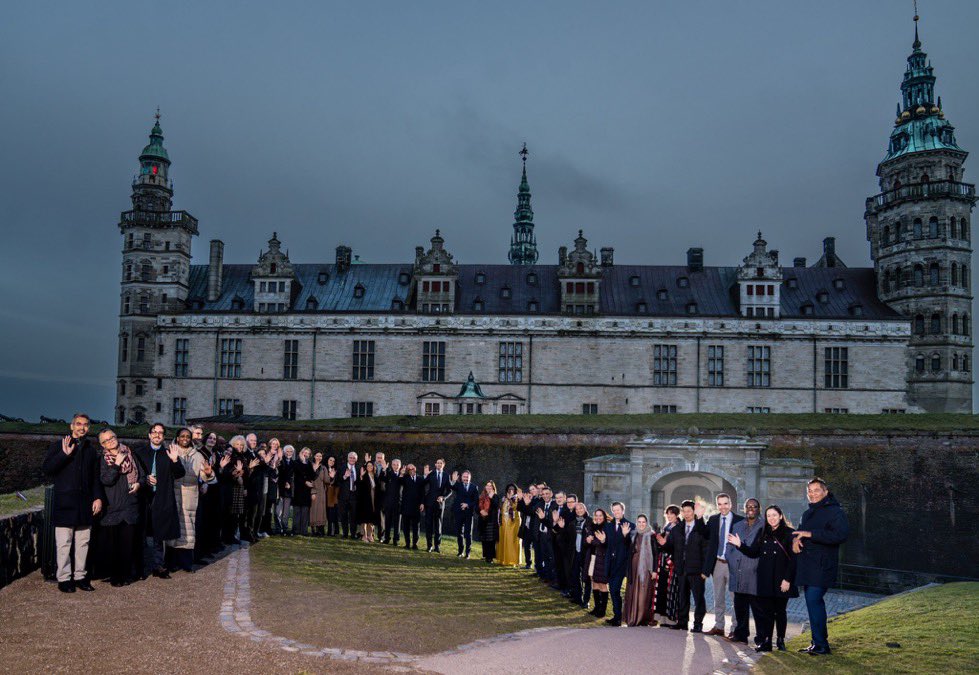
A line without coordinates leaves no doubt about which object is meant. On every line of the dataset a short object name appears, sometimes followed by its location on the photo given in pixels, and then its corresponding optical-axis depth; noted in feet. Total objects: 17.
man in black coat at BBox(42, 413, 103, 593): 32.31
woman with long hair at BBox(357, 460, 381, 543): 57.06
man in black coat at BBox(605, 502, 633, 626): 40.40
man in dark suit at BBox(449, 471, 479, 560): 57.47
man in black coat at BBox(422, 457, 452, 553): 58.39
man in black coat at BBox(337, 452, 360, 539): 57.77
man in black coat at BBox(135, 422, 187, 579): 35.63
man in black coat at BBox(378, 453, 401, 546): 58.39
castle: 128.36
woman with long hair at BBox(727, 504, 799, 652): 33.22
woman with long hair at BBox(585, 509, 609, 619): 41.78
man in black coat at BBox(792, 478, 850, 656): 31.81
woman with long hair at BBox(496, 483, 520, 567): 56.24
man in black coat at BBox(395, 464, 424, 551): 57.82
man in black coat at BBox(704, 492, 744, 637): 36.52
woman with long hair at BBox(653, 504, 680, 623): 39.19
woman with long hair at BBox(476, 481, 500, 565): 56.49
